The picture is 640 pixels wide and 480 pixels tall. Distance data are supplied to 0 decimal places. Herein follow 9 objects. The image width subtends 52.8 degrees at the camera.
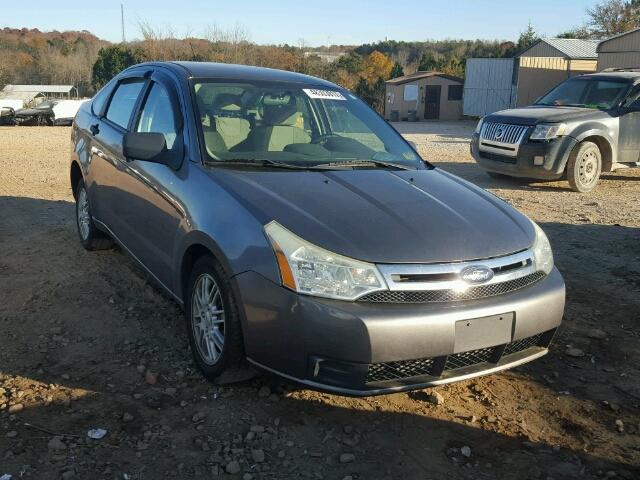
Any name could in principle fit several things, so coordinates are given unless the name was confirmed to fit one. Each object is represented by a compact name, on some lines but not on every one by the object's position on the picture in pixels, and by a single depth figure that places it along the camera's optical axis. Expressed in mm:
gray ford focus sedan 2883
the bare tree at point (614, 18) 43156
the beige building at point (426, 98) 38344
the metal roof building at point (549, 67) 32719
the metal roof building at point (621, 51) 24984
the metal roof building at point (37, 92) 49781
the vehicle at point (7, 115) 31094
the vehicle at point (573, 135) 9836
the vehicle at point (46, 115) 30969
